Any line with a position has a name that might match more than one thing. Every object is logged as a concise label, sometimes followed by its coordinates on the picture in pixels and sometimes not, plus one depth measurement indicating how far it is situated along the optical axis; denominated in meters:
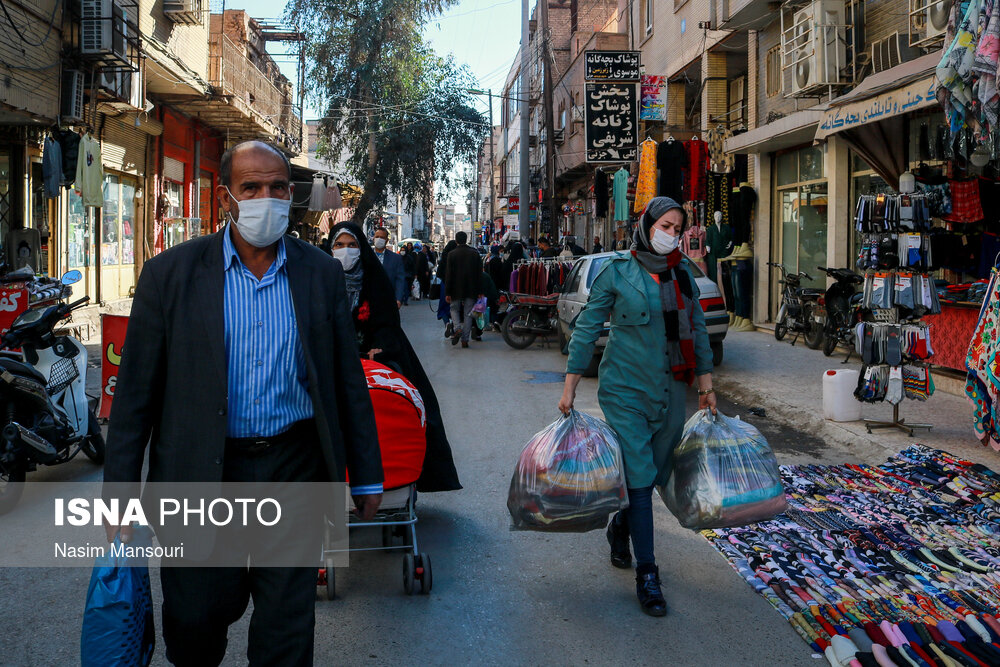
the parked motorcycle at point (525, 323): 15.88
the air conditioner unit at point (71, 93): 14.83
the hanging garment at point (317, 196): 23.50
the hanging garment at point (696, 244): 19.02
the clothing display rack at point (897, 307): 7.80
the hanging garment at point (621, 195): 20.89
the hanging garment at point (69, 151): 14.41
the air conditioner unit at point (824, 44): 13.45
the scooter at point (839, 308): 12.56
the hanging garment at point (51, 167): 13.84
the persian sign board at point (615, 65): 20.61
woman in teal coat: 4.31
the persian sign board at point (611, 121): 20.62
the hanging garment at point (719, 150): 19.23
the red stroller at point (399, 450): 4.27
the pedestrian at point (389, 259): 15.36
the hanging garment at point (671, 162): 18.09
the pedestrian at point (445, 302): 16.77
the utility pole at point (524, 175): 26.20
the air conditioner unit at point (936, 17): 10.07
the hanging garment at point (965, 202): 9.25
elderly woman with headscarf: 5.00
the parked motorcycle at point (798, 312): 14.01
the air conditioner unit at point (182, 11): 19.34
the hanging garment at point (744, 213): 18.06
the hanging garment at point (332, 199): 23.99
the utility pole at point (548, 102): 24.09
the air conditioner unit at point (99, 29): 14.95
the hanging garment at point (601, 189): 23.88
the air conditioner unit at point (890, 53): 11.96
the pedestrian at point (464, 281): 15.74
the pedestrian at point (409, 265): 29.49
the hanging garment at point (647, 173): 18.00
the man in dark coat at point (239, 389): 2.53
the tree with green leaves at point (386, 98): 34.16
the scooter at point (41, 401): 5.79
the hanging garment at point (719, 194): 19.00
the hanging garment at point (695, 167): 18.42
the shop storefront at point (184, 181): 22.83
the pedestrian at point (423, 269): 28.67
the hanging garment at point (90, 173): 15.07
